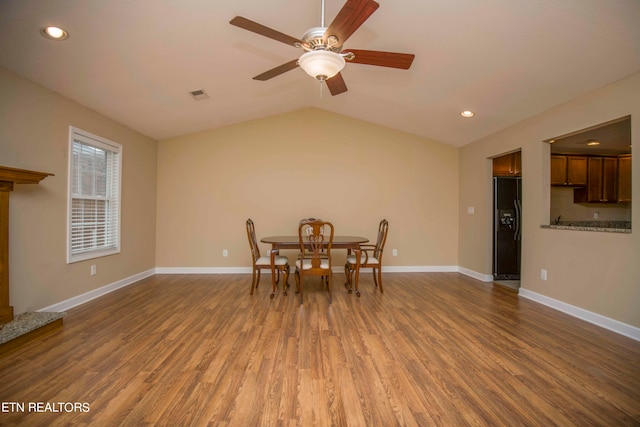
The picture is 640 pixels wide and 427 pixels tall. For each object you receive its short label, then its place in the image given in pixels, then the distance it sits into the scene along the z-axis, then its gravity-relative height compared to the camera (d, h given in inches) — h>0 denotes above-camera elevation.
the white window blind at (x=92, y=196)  133.8 +9.2
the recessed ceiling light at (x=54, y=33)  89.1 +57.5
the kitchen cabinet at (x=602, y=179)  195.3 +28.7
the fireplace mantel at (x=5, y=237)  95.3 -8.0
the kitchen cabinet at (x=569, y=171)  195.2 +34.2
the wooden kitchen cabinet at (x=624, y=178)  192.7 +29.6
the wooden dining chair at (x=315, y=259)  139.5 -21.5
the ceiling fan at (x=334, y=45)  67.4 +48.1
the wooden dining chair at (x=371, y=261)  158.2 -24.0
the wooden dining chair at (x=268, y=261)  146.9 -23.8
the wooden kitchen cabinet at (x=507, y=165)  196.1 +38.1
